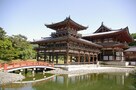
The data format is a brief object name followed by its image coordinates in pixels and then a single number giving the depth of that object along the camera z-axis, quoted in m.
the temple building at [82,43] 17.92
